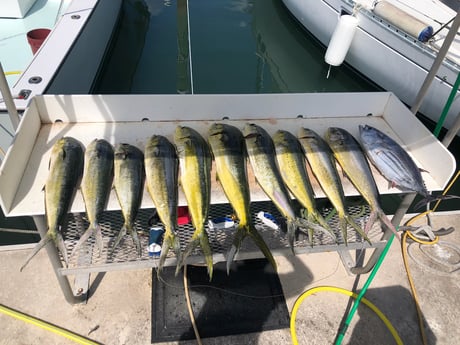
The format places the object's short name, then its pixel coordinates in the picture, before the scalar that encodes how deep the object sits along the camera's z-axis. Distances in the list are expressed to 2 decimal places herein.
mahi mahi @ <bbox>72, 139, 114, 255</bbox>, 1.99
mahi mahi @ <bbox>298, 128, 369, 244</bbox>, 2.25
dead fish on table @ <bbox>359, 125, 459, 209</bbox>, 2.30
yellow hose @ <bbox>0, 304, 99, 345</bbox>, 2.56
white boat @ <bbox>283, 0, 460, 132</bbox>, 5.78
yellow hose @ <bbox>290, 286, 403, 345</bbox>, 2.70
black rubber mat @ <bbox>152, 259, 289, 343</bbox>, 2.72
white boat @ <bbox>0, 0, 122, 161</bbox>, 3.61
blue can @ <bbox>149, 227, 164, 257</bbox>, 2.50
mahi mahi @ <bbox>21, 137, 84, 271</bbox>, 1.94
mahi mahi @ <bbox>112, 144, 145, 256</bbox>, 2.04
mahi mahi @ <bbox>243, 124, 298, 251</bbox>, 2.19
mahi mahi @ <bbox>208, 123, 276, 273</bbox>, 2.14
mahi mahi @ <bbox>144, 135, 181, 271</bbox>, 2.06
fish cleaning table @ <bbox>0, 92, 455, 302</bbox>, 2.18
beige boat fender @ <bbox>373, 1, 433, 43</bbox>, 5.75
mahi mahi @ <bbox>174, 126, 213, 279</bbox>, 2.09
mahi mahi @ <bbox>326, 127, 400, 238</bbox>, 2.28
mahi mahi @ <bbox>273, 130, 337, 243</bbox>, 2.23
